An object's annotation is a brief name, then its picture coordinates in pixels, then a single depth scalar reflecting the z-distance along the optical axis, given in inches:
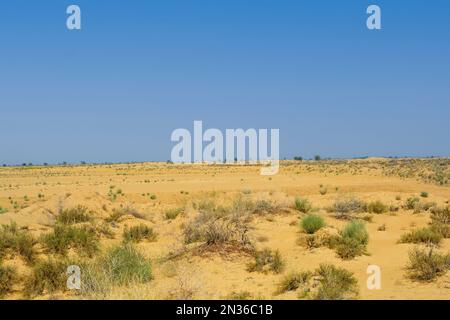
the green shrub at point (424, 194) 1108.5
